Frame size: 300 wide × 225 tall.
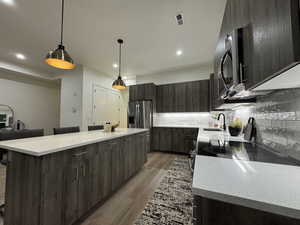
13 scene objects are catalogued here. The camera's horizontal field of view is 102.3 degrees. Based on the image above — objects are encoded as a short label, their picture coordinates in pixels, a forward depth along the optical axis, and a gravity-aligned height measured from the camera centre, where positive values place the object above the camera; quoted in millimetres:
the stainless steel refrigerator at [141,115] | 4176 +70
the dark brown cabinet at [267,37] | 394 +332
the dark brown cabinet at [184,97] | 3900 +686
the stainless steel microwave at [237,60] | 784 +374
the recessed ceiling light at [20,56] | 3427 +1802
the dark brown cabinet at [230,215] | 387 -360
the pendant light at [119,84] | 2809 +775
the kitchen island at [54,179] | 1049 -620
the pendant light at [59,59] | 1568 +777
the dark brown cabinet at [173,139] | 3842 -740
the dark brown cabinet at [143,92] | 4320 +903
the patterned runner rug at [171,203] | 1420 -1209
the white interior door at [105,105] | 4613 +489
